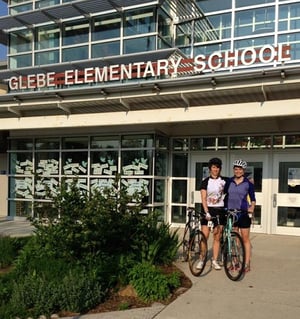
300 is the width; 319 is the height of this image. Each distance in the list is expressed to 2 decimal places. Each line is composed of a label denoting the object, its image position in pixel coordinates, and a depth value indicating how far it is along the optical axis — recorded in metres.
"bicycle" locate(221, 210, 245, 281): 6.16
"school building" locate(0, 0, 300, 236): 10.20
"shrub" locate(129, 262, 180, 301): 5.31
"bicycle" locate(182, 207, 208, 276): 6.48
